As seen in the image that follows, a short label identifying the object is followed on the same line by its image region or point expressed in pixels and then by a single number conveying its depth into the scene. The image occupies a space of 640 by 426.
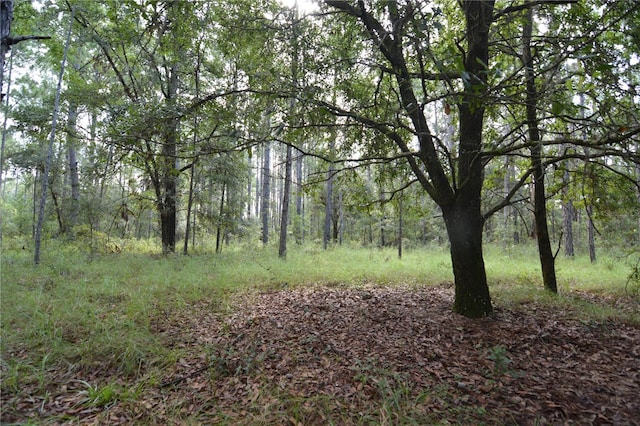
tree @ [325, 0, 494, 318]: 4.69
